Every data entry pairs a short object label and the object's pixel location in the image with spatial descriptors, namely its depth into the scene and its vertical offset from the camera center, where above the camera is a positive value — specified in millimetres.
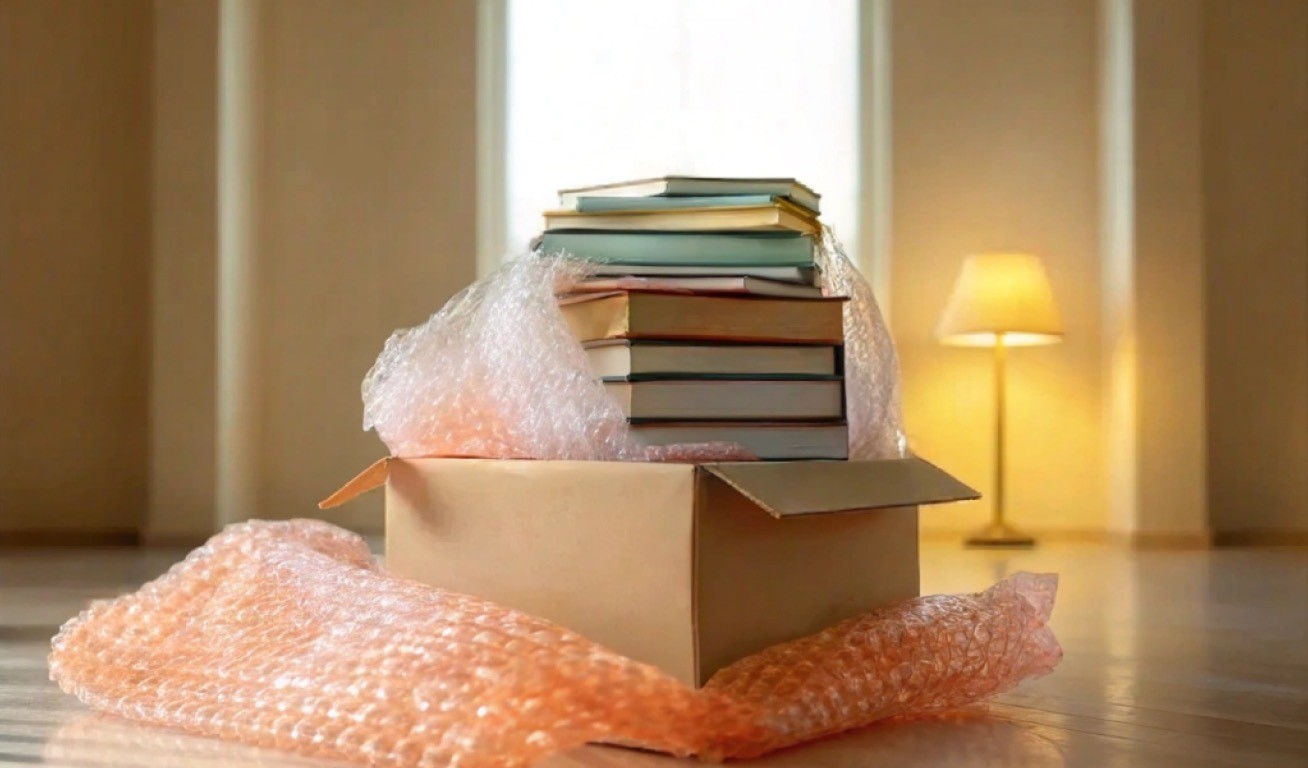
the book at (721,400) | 1090 -18
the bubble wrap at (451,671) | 883 -228
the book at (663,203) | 1171 +160
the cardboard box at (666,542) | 946 -132
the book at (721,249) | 1161 +116
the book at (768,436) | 1091 -50
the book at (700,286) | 1102 +79
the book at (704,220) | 1163 +144
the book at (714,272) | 1147 +95
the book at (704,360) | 1091 +16
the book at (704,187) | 1194 +177
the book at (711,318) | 1092 +52
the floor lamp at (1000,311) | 3748 +197
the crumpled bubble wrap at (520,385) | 1100 -6
